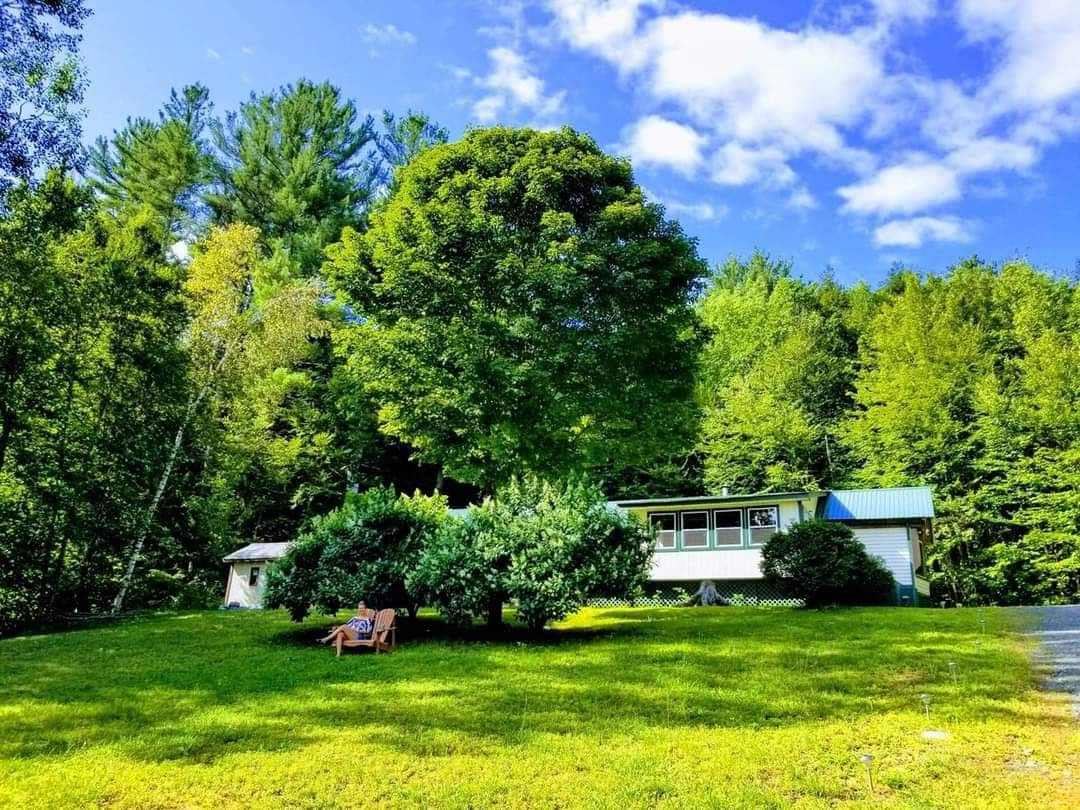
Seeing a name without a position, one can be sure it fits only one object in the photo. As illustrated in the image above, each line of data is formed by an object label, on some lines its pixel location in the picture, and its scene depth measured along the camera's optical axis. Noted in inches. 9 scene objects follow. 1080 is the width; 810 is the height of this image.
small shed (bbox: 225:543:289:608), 828.0
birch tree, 770.8
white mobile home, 789.2
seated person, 362.9
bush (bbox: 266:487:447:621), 405.1
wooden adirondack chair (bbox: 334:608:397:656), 363.3
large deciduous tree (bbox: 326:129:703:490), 530.3
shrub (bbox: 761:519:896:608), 606.5
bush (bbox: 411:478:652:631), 372.8
